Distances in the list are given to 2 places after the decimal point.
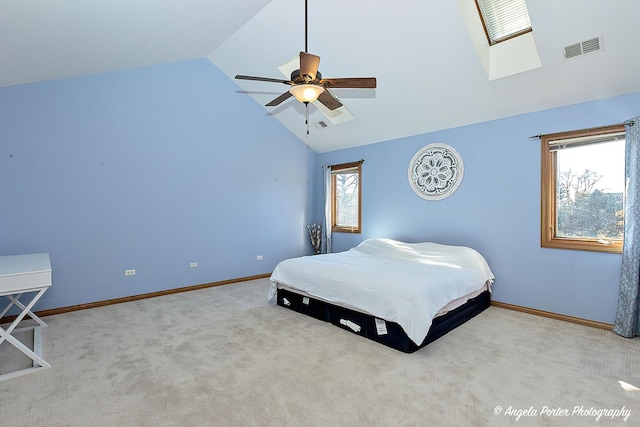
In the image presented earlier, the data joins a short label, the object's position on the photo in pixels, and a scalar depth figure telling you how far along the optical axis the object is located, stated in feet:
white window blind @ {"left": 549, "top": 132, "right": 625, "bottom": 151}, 10.73
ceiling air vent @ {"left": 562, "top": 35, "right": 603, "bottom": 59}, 9.55
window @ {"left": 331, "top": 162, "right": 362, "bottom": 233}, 19.62
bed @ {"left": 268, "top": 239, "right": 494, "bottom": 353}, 9.07
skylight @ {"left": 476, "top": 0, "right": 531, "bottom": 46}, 10.54
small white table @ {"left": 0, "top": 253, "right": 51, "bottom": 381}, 7.47
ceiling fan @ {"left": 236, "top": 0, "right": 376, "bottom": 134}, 7.95
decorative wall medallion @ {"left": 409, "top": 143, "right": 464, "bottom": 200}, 14.85
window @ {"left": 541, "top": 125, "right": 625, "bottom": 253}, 10.94
